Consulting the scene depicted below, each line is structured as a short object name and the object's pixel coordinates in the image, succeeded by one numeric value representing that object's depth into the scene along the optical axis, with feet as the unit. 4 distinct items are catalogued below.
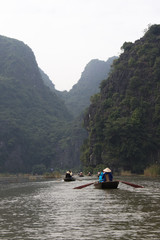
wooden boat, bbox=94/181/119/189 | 96.37
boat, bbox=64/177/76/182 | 155.49
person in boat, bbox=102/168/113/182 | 99.00
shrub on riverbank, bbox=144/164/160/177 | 188.14
